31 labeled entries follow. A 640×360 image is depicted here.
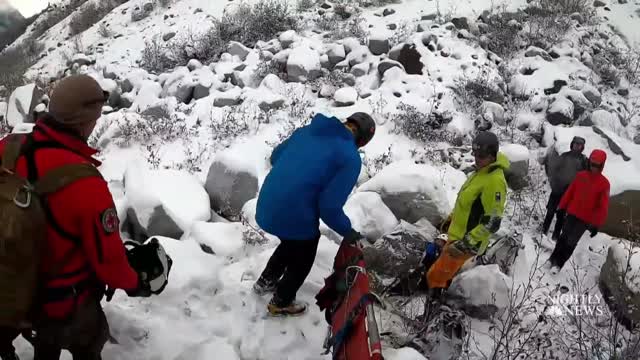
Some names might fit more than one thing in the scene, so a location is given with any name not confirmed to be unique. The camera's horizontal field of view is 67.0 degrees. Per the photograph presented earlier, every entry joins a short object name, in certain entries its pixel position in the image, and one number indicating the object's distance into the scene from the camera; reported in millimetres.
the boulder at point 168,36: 11039
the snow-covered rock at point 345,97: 8219
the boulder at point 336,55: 9414
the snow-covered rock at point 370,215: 4973
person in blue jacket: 2984
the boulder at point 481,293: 4207
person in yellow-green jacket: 3744
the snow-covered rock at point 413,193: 5383
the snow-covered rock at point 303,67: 8891
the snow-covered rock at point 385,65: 8992
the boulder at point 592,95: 9289
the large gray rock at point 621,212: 6480
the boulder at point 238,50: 9750
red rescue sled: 2516
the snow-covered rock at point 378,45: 9469
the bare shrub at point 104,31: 12441
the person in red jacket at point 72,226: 2035
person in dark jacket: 6125
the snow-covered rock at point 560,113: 8633
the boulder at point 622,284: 4262
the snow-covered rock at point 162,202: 4453
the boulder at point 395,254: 4531
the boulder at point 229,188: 5461
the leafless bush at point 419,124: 7730
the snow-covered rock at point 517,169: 7207
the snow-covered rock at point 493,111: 8469
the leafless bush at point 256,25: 10477
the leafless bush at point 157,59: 10094
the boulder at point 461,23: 10477
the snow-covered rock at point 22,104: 8102
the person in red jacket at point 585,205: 5320
